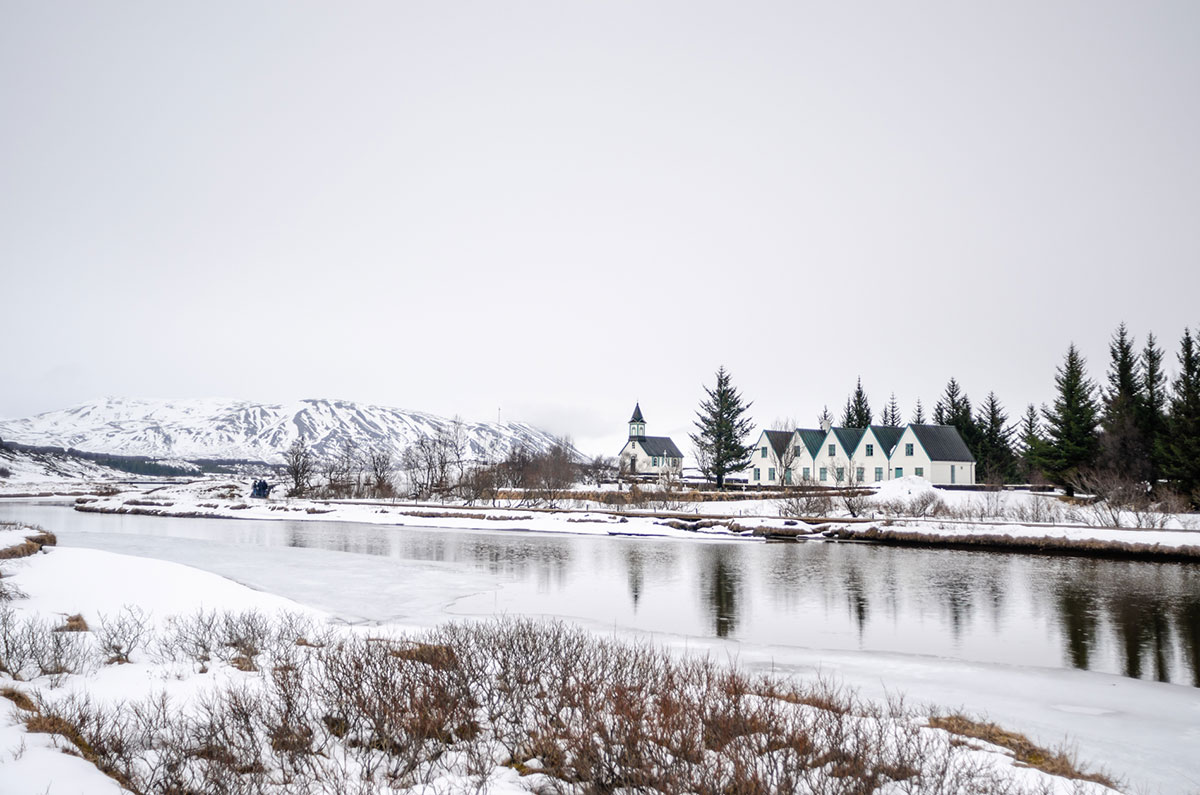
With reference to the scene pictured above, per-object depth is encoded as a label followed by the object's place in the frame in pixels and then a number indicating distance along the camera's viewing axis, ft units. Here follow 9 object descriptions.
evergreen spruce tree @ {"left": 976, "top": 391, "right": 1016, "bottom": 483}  257.55
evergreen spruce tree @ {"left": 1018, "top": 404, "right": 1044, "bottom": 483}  257.14
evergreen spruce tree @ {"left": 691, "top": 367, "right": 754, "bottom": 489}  262.26
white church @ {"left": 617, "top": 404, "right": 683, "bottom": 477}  406.82
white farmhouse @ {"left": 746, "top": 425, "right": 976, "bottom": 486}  225.15
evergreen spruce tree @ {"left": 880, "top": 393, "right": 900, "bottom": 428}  333.21
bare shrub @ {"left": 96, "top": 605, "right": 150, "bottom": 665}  39.91
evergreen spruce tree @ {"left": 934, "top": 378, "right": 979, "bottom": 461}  264.11
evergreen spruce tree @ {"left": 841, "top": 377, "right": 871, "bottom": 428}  306.35
